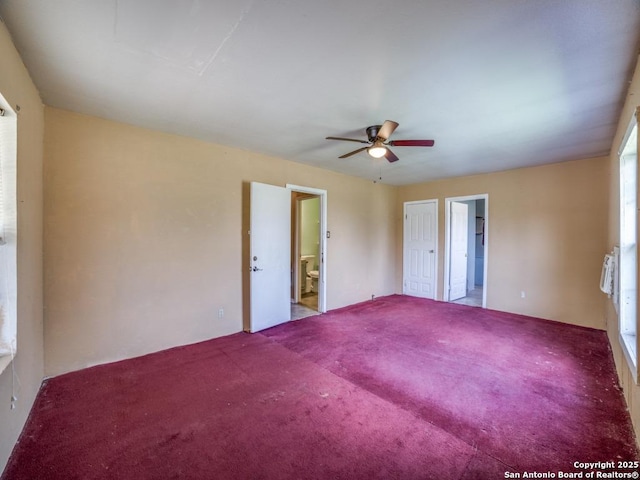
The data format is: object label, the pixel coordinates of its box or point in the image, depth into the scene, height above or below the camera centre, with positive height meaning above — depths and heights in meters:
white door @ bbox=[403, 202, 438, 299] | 5.84 -0.21
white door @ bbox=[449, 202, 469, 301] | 5.70 -0.23
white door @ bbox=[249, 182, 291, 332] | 3.84 -0.24
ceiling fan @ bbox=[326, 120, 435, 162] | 2.71 +0.99
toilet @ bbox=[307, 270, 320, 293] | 6.13 -0.91
